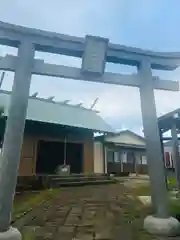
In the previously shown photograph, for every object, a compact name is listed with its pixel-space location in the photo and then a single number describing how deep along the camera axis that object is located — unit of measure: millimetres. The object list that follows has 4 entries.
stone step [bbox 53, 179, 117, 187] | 10173
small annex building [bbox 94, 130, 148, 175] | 16422
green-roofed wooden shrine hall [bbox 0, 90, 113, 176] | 11328
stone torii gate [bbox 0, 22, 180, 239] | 3557
